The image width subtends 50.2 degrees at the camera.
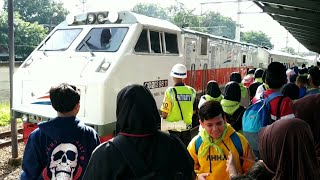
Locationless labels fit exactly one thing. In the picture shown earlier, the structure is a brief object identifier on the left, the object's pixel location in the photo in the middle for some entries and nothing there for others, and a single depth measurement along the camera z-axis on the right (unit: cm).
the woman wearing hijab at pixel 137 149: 173
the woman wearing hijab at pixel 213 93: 479
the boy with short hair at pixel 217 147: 264
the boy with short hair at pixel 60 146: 253
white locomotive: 533
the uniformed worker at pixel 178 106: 475
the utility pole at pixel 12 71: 624
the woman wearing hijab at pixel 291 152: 188
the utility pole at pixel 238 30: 2537
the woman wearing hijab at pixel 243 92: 638
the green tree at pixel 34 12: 5303
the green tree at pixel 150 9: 7496
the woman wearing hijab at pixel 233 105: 436
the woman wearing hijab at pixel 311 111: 279
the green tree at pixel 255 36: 8368
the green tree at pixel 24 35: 3003
